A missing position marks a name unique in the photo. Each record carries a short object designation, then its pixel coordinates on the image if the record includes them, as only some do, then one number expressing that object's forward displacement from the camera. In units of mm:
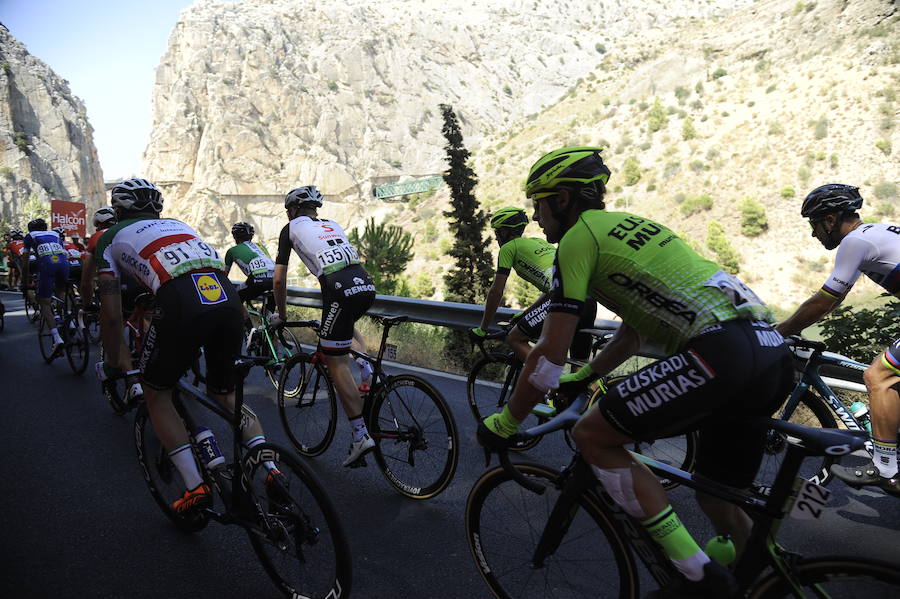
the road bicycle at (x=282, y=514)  2697
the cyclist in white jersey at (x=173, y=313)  3268
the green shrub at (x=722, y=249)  36844
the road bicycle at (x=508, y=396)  4012
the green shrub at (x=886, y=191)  35188
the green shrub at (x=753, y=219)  38500
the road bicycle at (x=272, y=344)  6840
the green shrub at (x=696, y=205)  42250
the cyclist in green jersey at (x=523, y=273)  4773
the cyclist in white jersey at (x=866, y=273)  3529
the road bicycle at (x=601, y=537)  1860
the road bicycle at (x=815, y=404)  3896
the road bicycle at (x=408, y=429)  3920
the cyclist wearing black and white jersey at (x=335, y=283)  4273
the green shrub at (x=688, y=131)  49781
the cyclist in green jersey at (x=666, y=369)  2107
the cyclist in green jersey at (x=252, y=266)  7895
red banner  23641
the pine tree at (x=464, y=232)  19484
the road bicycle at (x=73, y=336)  7637
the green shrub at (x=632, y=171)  48375
